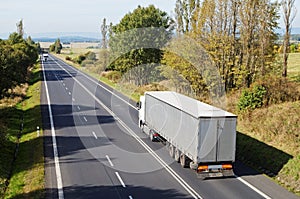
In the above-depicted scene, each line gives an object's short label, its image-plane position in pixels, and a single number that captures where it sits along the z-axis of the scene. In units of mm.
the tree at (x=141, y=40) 56250
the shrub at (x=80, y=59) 118188
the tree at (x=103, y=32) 101062
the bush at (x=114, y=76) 67706
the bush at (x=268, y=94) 27406
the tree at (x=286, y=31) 30900
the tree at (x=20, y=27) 109525
